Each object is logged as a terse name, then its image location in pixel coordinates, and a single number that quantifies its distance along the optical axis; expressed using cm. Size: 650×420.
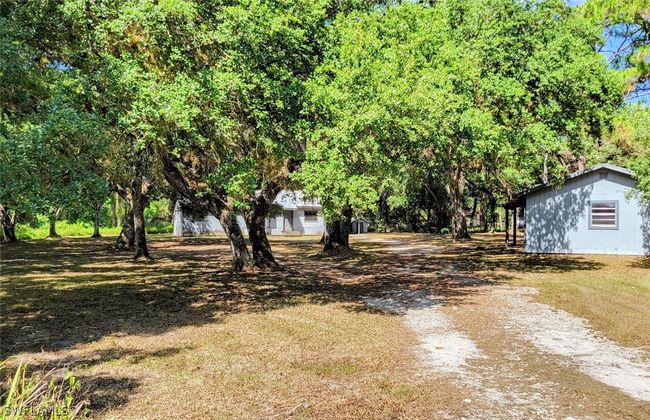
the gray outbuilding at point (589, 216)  2388
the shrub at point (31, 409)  388
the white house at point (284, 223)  5128
